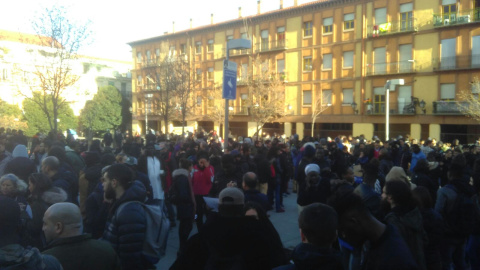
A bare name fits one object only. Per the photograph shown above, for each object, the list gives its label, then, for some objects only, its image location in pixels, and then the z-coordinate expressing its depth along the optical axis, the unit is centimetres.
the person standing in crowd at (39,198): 403
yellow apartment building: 2970
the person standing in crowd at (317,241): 220
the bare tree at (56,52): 1509
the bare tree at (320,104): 3566
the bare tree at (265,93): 3556
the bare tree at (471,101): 2638
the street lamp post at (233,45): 1036
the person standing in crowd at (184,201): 641
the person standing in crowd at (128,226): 353
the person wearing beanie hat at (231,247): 270
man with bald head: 273
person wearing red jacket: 757
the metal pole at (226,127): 1074
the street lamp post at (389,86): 1781
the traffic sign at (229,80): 1020
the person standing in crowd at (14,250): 230
